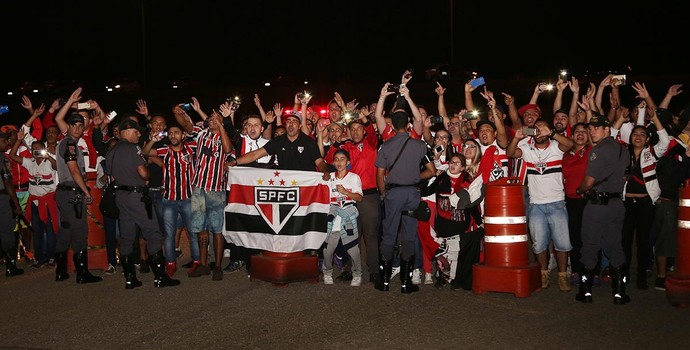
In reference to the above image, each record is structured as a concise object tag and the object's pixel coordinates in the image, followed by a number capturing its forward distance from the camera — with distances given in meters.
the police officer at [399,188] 8.73
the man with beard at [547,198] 8.58
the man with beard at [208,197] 9.92
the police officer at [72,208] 9.56
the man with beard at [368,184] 9.17
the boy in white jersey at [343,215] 9.04
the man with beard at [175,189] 9.92
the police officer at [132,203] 9.08
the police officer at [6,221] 10.41
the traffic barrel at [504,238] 8.22
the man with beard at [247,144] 10.01
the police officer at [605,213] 7.77
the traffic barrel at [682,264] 7.43
